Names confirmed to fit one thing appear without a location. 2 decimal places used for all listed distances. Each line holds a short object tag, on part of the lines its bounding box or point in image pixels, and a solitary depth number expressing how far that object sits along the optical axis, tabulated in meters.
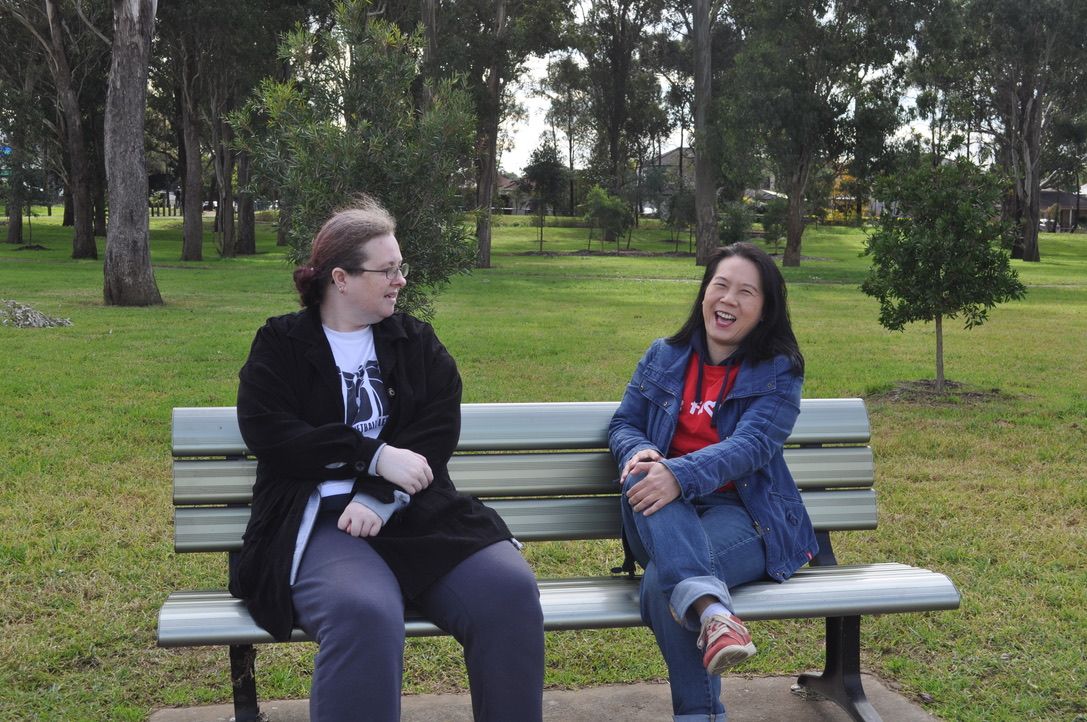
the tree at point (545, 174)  58.31
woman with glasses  2.74
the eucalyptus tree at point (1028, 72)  37.94
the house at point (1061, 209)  78.49
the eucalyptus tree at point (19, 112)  36.88
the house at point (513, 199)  65.64
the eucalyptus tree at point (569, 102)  52.56
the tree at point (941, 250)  9.38
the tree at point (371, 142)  6.82
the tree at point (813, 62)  33.06
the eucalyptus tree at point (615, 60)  53.38
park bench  3.12
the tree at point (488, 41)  30.72
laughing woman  2.97
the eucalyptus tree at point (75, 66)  29.67
